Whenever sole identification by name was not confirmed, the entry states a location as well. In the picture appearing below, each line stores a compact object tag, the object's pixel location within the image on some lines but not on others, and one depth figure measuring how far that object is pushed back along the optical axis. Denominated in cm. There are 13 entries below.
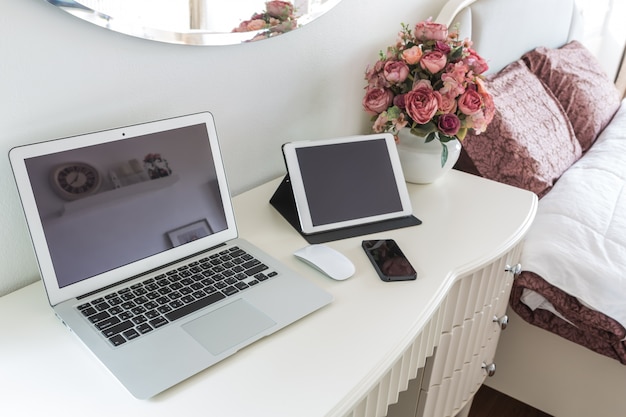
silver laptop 76
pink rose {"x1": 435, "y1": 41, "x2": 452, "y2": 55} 124
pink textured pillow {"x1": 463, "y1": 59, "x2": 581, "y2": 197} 161
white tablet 109
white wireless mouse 95
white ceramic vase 129
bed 136
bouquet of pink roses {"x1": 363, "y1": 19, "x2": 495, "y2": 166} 121
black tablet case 107
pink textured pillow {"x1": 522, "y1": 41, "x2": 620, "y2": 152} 209
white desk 67
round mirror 84
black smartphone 95
